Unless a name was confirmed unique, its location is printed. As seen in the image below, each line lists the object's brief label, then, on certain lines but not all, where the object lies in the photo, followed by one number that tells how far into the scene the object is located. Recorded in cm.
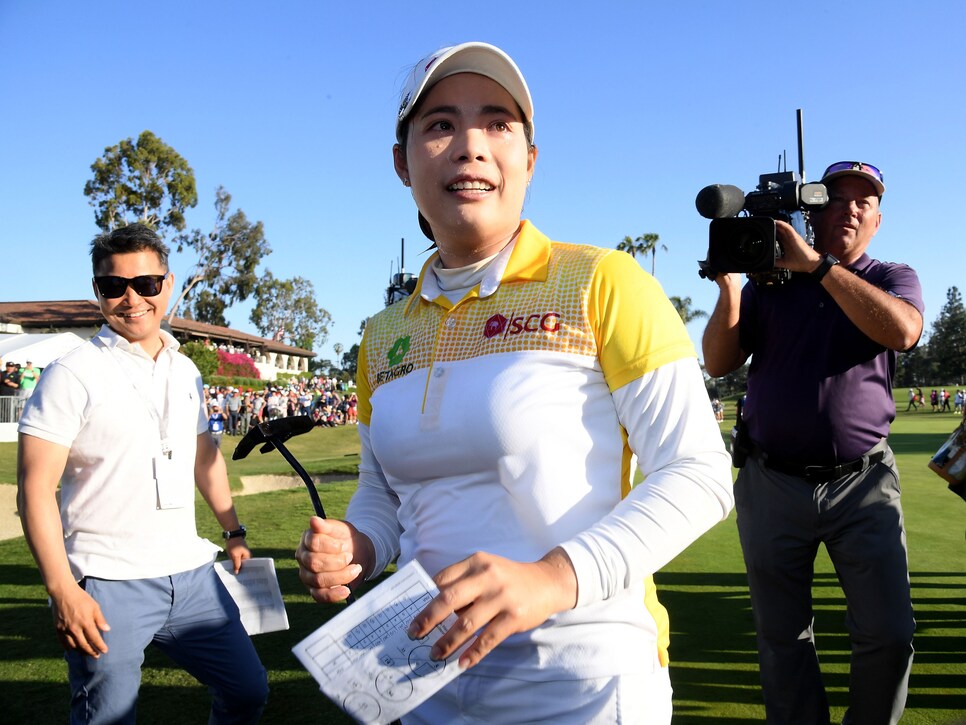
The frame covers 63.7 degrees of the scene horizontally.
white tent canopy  3359
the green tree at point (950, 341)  8412
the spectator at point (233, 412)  3016
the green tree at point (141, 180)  4428
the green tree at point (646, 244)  5259
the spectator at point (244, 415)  3088
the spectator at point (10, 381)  2202
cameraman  326
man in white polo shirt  287
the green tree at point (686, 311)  4994
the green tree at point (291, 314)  7438
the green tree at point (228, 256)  5138
